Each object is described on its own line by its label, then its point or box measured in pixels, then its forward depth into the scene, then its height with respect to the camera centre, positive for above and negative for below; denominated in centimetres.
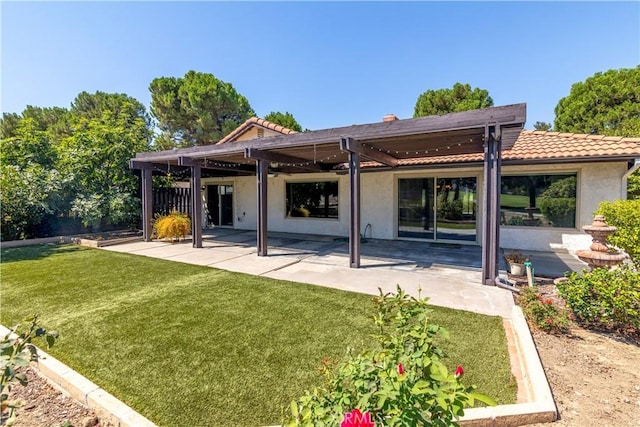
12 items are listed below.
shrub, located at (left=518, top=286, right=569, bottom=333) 403 -155
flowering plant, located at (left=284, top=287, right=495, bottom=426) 142 -96
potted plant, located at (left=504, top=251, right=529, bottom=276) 687 -137
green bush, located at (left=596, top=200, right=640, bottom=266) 511 -35
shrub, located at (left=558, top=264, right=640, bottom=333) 377 -123
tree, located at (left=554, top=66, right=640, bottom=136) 1870 +698
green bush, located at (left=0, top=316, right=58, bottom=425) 157 -88
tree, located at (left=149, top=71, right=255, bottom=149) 2094 +710
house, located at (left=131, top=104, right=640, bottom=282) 640 +104
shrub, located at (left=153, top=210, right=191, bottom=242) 1190 -86
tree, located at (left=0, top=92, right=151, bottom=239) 1152 +127
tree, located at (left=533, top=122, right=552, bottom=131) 4140 +1134
